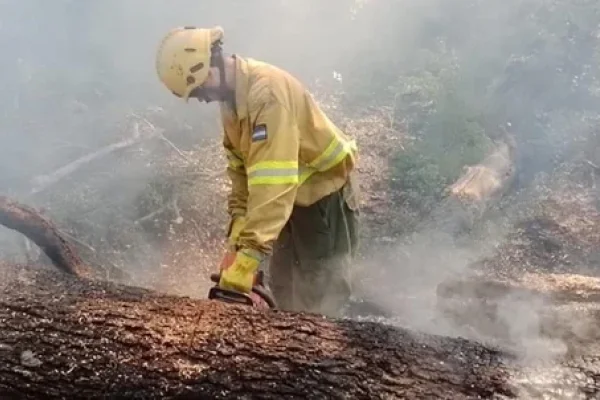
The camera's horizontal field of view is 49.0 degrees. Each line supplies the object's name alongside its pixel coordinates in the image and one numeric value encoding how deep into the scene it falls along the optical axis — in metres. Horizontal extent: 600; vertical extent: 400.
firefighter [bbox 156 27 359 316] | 3.00
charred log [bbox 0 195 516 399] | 2.42
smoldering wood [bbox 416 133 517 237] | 5.62
